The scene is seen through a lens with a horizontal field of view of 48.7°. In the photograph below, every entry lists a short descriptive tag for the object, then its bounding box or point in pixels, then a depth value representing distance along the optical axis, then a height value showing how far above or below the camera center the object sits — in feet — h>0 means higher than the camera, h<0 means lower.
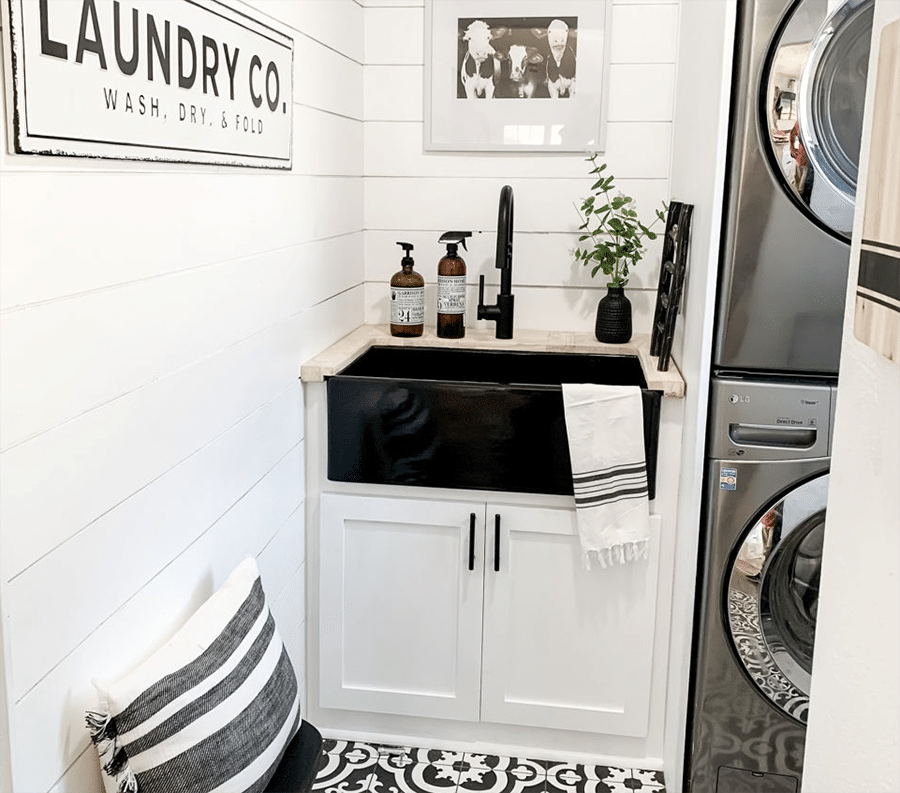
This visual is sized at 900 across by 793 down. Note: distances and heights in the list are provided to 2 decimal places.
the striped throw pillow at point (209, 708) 4.56 -2.47
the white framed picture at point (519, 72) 8.87 +1.22
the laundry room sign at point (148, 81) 3.96 +0.57
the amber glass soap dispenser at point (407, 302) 8.89 -0.84
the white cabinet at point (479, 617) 7.70 -3.17
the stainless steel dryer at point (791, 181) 6.33 +0.23
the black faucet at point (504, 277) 8.51 -0.59
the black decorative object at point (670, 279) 7.39 -0.50
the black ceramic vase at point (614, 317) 8.84 -0.92
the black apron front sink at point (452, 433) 7.41 -1.68
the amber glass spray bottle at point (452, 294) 8.87 -0.76
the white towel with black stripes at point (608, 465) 7.24 -1.83
